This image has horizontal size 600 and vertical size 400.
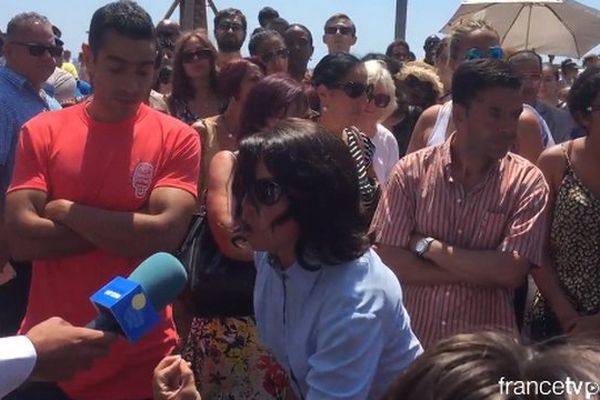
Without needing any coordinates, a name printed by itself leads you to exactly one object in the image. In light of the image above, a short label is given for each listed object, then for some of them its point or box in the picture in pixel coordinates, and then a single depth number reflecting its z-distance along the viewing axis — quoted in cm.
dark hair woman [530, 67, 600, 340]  370
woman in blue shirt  234
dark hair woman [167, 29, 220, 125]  546
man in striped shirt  346
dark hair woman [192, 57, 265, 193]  431
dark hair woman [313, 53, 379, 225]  473
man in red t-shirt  304
